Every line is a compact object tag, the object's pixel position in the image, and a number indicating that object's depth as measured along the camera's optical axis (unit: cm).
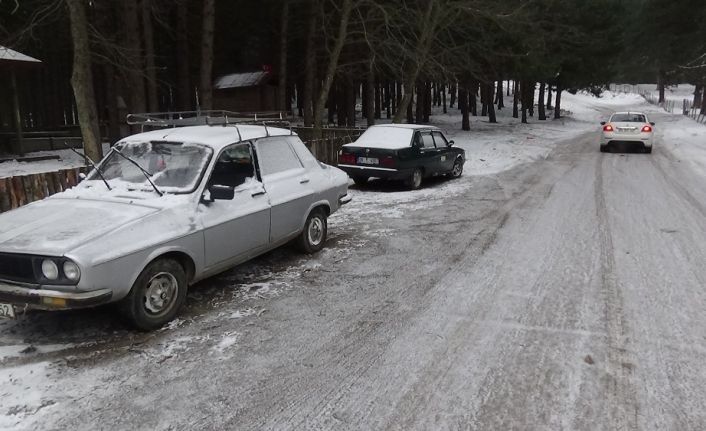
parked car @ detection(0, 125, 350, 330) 407
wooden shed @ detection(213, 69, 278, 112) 2914
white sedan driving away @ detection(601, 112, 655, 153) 1936
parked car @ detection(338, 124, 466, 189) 1173
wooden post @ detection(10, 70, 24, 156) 1838
